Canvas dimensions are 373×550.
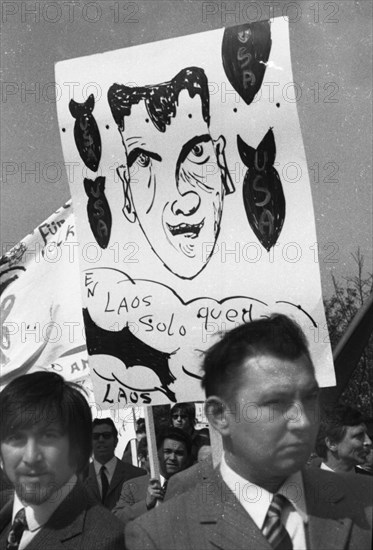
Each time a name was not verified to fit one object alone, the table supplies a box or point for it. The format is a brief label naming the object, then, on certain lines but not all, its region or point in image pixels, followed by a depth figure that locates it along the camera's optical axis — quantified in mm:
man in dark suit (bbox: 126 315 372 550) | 1844
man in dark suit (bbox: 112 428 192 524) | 4934
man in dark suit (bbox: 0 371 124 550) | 2162
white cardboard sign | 3516
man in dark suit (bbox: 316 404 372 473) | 4406
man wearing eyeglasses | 5258
